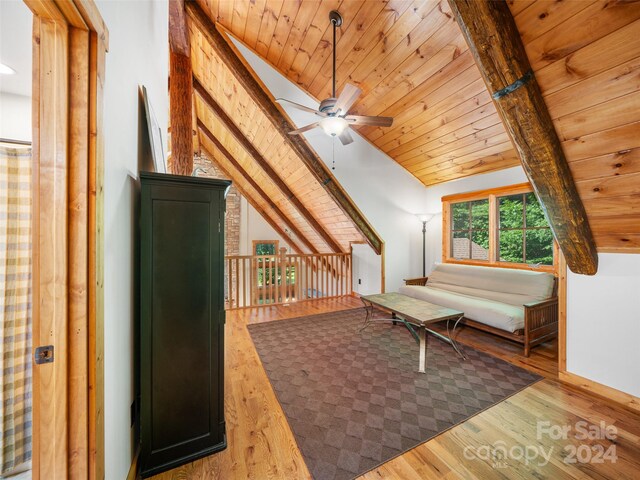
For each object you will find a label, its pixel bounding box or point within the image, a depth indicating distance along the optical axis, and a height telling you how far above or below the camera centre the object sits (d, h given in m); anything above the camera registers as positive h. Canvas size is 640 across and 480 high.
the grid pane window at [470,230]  4.10 +0.17
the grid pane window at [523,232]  3.42 +0.12
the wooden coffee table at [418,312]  2.46 -0.74
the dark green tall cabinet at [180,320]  1.37 -0.45
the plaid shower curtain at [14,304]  1.29 -0.33
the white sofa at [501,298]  2.75 -0.74
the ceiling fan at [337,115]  2.32 +1.18
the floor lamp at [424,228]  4.70 +0.23
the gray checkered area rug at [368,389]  1.55 -1.19
